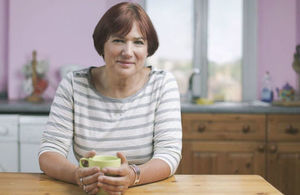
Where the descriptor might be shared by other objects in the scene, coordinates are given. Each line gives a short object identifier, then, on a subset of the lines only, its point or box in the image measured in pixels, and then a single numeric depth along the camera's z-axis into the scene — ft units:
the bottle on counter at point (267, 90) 10.60
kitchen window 11.35
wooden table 3.84
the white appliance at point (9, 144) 9.14
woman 4.81
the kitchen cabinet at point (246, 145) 9.18
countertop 9.17
